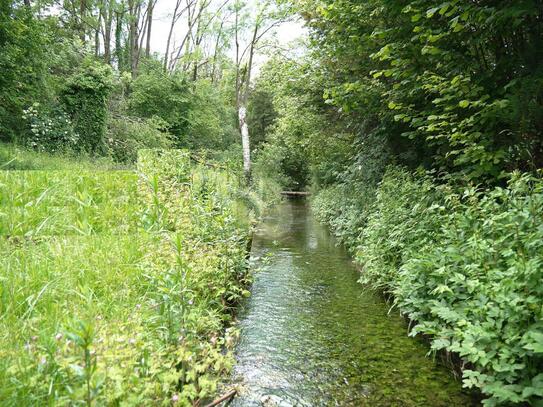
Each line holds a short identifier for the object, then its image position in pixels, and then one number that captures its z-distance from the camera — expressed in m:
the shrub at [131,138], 14.48
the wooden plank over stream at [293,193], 23.52
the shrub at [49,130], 11.30
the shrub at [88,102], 12.90
